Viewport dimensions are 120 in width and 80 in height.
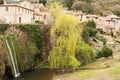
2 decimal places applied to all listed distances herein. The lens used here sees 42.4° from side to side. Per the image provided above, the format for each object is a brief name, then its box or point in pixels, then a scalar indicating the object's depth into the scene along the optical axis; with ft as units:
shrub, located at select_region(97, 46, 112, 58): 89.09
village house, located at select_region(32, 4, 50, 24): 124.84
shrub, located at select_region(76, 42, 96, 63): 77.85
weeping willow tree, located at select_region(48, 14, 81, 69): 71.74
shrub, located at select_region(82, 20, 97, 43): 91.04
